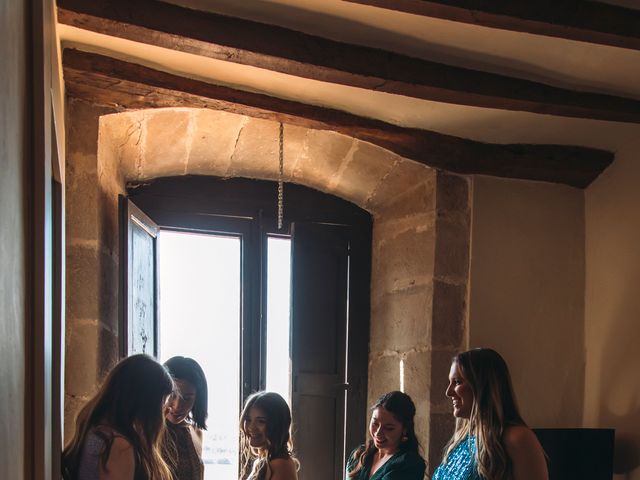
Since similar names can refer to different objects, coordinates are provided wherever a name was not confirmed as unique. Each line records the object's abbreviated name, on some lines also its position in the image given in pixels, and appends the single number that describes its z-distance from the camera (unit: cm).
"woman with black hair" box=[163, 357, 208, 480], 256
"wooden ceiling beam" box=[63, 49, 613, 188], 270
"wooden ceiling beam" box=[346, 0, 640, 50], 207
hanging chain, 341
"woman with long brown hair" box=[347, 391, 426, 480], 263
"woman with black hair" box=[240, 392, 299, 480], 248
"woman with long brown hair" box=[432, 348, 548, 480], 227
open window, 378
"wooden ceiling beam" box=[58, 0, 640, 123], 225
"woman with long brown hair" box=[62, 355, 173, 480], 186
